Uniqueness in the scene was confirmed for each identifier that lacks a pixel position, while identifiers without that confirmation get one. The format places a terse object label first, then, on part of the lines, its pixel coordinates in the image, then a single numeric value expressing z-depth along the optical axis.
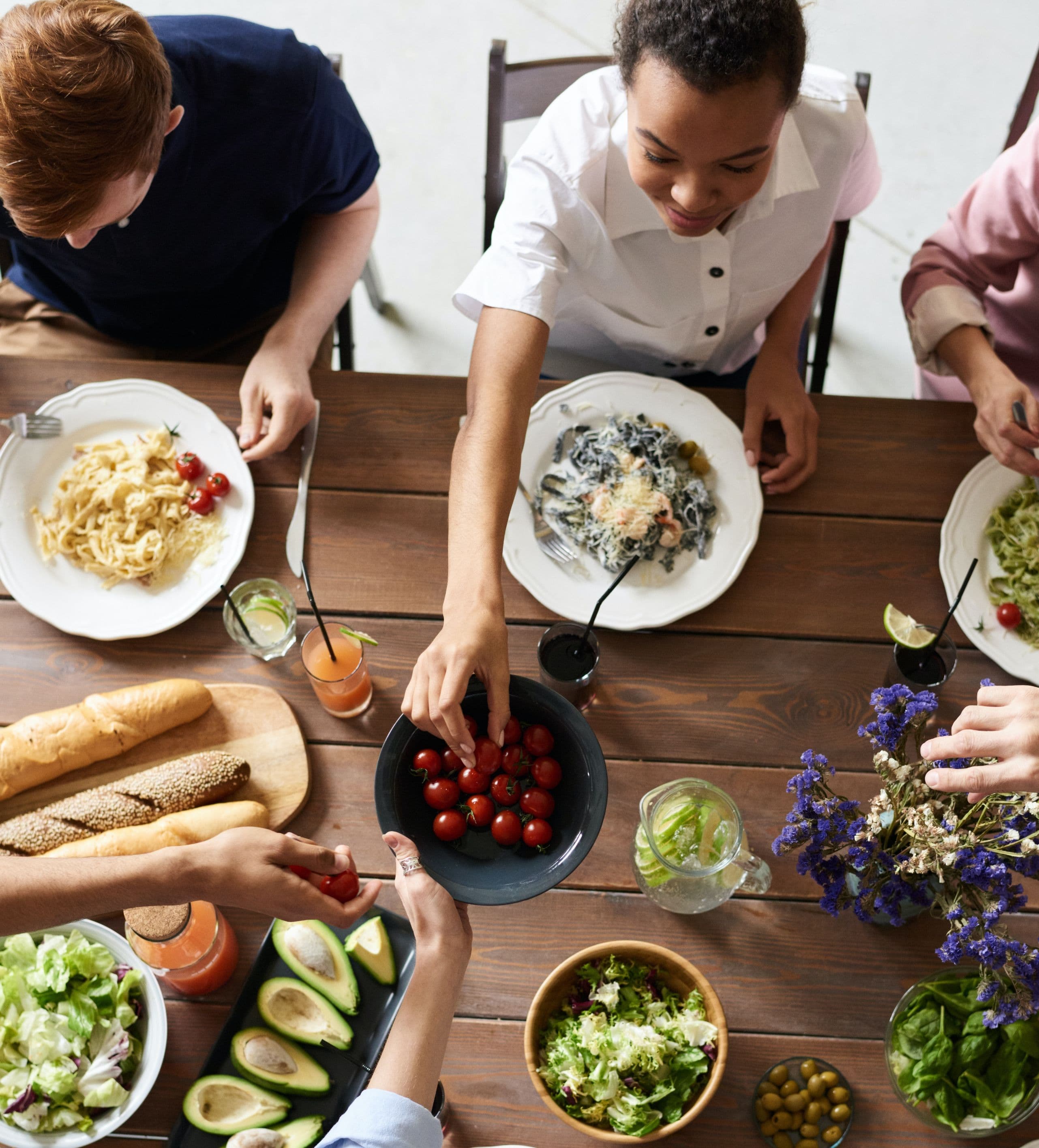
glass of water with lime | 1.57
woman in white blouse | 1.27
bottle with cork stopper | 1.32
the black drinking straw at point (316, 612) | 1.38
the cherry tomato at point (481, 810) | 1.34
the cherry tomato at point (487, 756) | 1.33
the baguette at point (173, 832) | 1.41
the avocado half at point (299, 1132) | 1.30
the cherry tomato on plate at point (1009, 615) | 1.57
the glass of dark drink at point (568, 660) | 1.55
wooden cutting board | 1.50
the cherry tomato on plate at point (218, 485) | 1.67
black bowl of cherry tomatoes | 1.31
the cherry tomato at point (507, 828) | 1.33
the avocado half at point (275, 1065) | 1.34
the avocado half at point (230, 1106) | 1.31
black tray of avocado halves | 1.32
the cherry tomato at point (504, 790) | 1.35
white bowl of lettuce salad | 1.30
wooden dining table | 1.40
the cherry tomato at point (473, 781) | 1.35
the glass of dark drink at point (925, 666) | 1.55
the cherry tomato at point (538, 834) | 1.32
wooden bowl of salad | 1.28
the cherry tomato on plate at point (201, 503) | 1.66
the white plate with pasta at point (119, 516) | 1.61
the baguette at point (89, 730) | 1.47
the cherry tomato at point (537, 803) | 1.33
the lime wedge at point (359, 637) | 1.53
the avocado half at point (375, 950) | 1.41
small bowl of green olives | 1.34
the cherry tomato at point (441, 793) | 1.33
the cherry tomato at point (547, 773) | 1.35
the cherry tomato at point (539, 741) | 1.36
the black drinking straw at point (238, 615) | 1.55
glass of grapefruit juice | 1.51
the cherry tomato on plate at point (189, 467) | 1.70
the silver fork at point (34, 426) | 1.70
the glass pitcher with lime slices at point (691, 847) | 1.38
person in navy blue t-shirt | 1.35
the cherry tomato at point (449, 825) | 1.33
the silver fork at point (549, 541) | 1.62
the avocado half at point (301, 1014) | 1.38
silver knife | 1.66
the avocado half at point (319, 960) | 1.39
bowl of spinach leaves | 1.29
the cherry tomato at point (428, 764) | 1.34
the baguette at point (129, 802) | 1.45
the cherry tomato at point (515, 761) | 1.36
